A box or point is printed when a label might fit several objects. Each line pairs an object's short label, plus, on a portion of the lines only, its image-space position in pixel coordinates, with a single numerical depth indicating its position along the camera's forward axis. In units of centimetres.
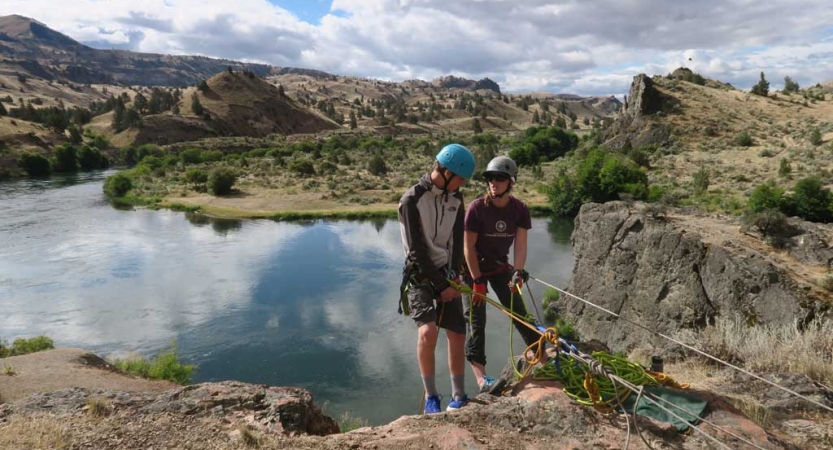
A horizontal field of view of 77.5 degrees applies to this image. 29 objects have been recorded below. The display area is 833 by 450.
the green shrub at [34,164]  5803
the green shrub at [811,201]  2611
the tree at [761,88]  6138
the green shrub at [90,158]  6681
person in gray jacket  477
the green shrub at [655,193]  3373
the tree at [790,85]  6912
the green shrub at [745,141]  4581
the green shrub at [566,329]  1800
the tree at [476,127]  10497
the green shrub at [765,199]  2700
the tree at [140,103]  9895
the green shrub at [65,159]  6275
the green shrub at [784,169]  3409
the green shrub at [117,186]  4559
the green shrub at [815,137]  3984
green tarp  404
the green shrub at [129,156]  7544
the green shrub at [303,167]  5347
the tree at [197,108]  9412
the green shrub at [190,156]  6606
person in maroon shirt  537
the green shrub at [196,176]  4972
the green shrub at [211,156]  6662
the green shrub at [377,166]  5345
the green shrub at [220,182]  4509
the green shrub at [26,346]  1452
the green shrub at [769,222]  1282
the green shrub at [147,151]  7375
